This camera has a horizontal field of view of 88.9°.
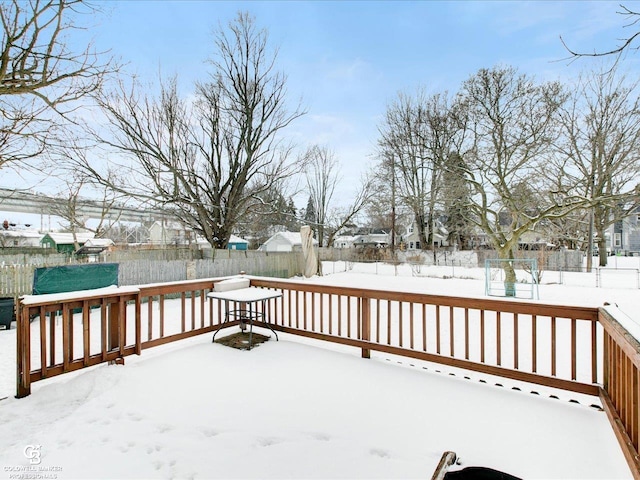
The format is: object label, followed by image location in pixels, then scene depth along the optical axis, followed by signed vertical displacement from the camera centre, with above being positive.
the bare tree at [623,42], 2.31 +1.48
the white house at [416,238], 31.69 +0.38
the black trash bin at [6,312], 6.07 -1.25
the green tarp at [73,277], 6.22 -0.68
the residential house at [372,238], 41.17 +0.52
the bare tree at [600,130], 12.70 +4.68
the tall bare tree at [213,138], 10.28 +3.63
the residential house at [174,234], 25.61 +0.78
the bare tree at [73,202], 10.57 +1.81
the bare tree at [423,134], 13.98 +5.26
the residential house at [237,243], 29.06 -0.01
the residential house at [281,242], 32.66 +0.08
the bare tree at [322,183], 23.64 +4.39
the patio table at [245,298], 4.02 -0.68
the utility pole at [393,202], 18.83 +2.24
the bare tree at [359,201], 21.41 +2.81
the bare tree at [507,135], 10.73 +3.65
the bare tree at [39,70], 3.02 +1.95
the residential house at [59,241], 20.06 +0.20
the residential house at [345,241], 43.00 +0.16
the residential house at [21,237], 22.12 +0.52
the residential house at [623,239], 32.31 +0.12
